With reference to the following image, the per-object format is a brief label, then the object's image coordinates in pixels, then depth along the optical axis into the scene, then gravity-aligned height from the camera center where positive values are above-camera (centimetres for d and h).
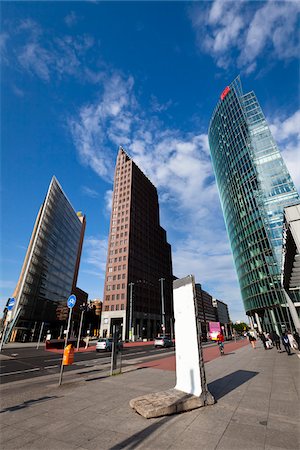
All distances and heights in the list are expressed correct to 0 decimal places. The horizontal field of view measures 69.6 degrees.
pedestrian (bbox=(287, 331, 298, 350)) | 2131 -32
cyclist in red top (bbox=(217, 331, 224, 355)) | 2012 -29
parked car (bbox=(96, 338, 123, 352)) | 2645 -39
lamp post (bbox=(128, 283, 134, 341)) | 5539 +421
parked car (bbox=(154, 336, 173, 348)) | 3331 -20
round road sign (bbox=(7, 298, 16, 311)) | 1194 +200
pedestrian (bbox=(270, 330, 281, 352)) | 2169 -3
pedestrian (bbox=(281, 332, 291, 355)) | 1842 -28
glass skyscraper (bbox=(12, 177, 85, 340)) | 6347 +2408
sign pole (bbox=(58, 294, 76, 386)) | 1093 +186
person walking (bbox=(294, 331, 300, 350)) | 1958 +2
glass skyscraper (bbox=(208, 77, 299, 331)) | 5388 +3674
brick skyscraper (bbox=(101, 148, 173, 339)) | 6631 +2648
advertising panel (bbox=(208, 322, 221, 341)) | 4806 +218
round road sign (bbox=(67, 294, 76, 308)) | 1093 +186
